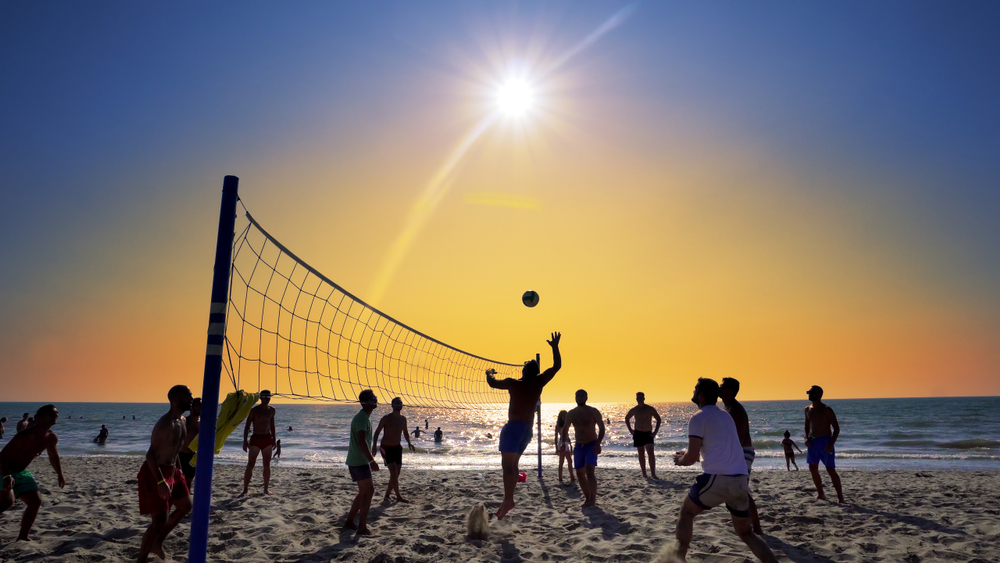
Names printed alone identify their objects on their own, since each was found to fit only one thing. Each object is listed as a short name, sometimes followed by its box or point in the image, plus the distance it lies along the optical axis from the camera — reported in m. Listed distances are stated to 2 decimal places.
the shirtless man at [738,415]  4.06
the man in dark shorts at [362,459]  4.90
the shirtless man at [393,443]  6.77
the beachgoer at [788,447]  11.49
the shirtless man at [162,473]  3.83
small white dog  4.80
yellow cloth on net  4.56
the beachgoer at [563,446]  8.30
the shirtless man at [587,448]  6.31
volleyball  8.58
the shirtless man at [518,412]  4.75
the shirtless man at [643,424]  9.04
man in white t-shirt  3.29
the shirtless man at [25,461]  4.27
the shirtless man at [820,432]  6.20
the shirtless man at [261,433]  7.09
